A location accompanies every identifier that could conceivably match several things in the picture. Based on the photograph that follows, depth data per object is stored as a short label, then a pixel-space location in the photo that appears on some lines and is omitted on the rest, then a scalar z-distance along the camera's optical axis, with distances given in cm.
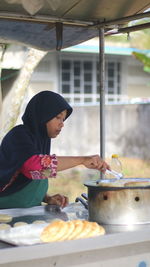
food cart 503
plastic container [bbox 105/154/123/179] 592
